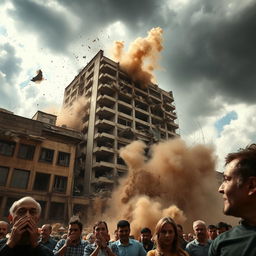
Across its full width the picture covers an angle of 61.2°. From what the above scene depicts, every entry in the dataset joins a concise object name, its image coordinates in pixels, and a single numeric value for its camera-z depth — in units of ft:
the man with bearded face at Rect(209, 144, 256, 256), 4.70
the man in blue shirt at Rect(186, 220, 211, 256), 15.01
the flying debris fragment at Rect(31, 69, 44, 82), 96.07
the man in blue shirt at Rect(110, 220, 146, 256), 14.21
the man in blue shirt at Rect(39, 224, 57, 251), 18.80
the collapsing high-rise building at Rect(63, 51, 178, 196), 105.81
